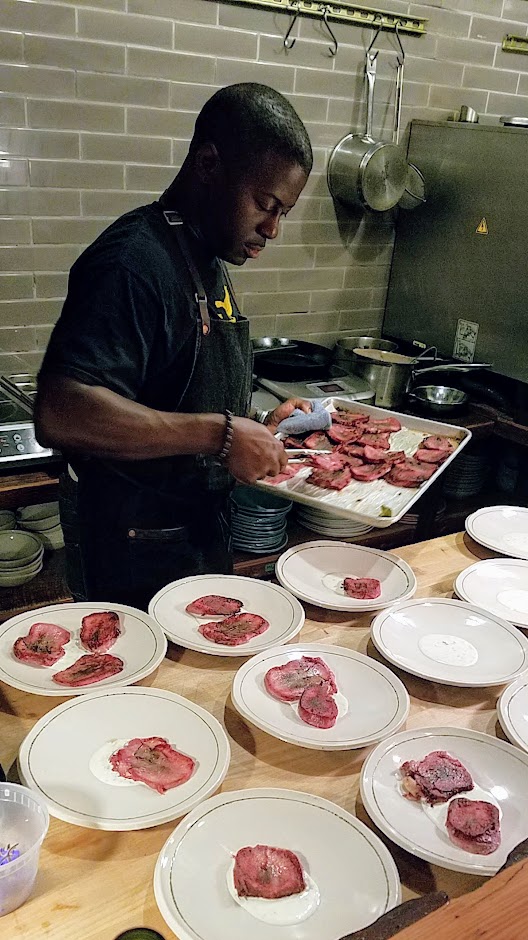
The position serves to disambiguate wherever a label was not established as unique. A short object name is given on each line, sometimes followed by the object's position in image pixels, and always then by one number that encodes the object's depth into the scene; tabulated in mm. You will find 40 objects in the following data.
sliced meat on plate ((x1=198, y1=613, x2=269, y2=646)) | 1520
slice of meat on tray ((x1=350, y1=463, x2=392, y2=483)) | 2135
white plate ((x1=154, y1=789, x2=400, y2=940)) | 956
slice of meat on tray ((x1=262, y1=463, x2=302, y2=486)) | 2075
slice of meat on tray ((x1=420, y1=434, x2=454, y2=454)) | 2287
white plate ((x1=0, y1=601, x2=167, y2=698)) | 1350
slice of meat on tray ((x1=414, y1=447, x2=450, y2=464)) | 2213
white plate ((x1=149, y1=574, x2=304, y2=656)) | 1507
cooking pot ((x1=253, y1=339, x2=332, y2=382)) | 3311
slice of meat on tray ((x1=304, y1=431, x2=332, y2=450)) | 2309
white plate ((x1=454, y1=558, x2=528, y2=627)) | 1780
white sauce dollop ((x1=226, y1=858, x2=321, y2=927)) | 973
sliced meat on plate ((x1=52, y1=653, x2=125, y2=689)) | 1360
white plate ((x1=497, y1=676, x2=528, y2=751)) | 1320
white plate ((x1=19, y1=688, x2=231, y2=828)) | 1101
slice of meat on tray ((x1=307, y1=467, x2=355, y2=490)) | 2070
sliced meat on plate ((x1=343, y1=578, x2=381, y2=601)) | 1738
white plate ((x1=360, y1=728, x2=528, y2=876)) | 1072
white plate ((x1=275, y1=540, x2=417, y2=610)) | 1726
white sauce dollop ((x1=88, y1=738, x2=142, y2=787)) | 1158
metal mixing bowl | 3416
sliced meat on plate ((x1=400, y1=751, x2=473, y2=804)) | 1173
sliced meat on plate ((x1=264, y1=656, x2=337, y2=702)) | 1377
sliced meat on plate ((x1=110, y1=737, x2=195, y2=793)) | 1149
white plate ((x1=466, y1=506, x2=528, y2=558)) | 2078
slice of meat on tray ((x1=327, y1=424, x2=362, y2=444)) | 2316
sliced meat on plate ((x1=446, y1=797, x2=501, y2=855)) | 1089
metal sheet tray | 1861
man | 1706
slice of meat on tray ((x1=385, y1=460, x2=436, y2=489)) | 2100
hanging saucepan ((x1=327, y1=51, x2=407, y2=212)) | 3561
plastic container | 933
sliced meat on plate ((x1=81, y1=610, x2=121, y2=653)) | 1460
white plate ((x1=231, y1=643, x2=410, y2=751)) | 1279
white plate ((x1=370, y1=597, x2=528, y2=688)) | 1496
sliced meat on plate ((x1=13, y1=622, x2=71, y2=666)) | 1401
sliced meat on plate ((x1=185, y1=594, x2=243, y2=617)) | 1605
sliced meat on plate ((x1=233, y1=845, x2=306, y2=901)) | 999
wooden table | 962
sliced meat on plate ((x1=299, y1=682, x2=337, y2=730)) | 1314
